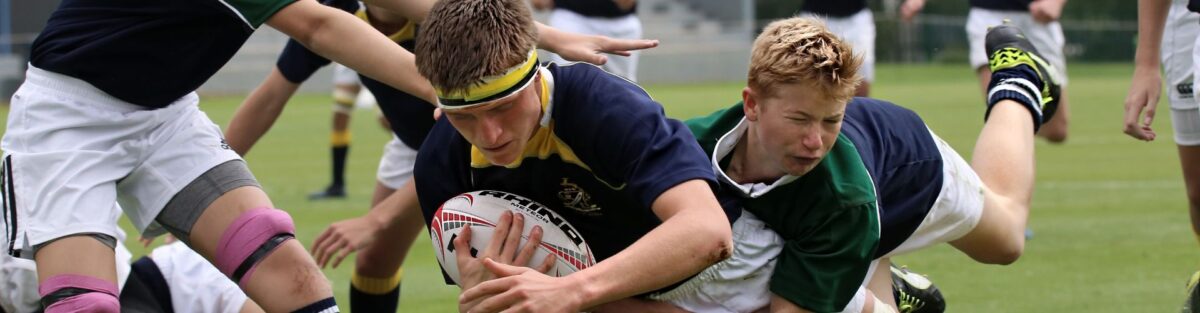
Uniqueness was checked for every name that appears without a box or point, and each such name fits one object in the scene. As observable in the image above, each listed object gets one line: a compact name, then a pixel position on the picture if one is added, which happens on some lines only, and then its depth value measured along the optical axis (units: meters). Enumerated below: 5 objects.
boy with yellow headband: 7.22
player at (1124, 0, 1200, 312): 12.64
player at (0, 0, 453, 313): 9.12
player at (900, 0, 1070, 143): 20.53
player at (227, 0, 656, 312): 11.89
